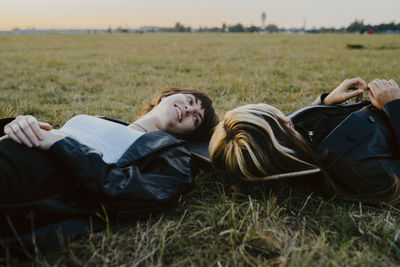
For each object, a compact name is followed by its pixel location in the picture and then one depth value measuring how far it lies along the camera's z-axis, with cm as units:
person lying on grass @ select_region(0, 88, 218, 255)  166
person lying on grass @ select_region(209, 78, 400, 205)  199
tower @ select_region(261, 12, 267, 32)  13912
